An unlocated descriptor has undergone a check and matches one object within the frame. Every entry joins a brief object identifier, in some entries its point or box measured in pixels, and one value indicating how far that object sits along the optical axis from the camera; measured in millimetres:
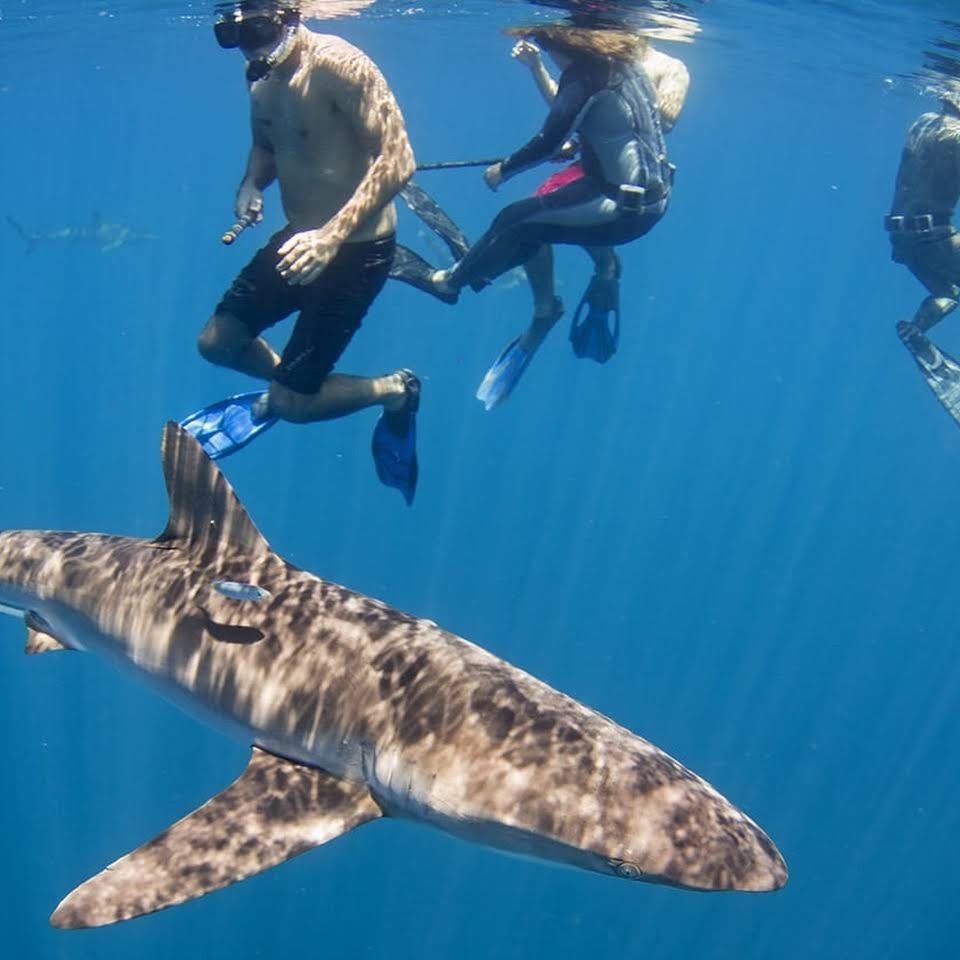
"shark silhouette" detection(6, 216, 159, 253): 23234
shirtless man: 6266
